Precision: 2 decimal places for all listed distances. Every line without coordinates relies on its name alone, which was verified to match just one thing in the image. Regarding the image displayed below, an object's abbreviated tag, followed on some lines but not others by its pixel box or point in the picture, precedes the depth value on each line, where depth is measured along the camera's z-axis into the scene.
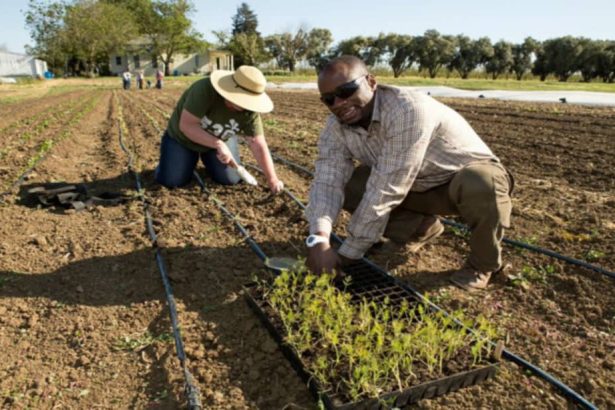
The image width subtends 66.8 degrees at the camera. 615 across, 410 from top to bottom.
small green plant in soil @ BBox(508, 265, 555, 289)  2.87
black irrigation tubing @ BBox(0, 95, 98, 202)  4.79
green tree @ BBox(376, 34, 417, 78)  49.68
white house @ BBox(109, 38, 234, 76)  54.91
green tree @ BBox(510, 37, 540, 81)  45.84
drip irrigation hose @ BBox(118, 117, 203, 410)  1.93
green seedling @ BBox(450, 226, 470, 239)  3.59
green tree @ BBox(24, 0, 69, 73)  48.81
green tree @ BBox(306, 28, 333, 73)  60.12
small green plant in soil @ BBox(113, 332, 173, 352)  2.38
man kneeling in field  2.42
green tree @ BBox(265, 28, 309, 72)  58.22
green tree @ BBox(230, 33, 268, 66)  53.47
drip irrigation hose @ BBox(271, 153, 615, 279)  2.87
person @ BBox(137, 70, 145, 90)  29.38
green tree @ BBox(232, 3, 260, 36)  78.38
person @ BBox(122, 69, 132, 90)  27.69
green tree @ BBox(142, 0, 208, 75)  50.78
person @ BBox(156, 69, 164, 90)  27.24
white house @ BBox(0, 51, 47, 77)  45.42
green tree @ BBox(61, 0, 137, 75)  46.75
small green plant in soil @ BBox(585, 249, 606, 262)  3.14
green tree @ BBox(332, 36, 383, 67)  51.97
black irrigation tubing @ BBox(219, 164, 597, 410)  1.90
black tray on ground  1.86
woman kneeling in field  3.88
